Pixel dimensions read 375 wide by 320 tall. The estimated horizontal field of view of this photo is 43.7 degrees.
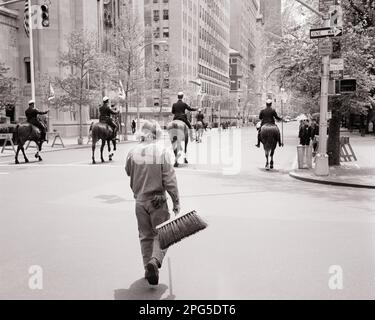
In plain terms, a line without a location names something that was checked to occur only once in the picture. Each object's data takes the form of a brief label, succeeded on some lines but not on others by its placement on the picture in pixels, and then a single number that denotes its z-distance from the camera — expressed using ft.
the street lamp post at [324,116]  46.60
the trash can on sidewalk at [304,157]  53.83
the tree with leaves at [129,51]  142.15
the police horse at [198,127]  109.33
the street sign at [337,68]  45.60
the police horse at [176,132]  54.24
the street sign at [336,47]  48.14
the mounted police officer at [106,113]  61.00
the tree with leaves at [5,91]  108.68
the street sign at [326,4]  46.45
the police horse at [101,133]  60.59
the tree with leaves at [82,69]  112.37
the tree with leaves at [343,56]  51.16
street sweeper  16.93
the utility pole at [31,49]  103.41
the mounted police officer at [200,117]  104.67
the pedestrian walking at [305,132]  68.39
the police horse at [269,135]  53.52
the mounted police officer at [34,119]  60.80
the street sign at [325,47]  45.65
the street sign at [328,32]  45.50
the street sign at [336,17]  45.60
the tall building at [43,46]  148.46
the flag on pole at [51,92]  112.64
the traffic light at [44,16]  83.10
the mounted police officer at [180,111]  56.23
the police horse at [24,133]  60.39
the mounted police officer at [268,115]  53.62
